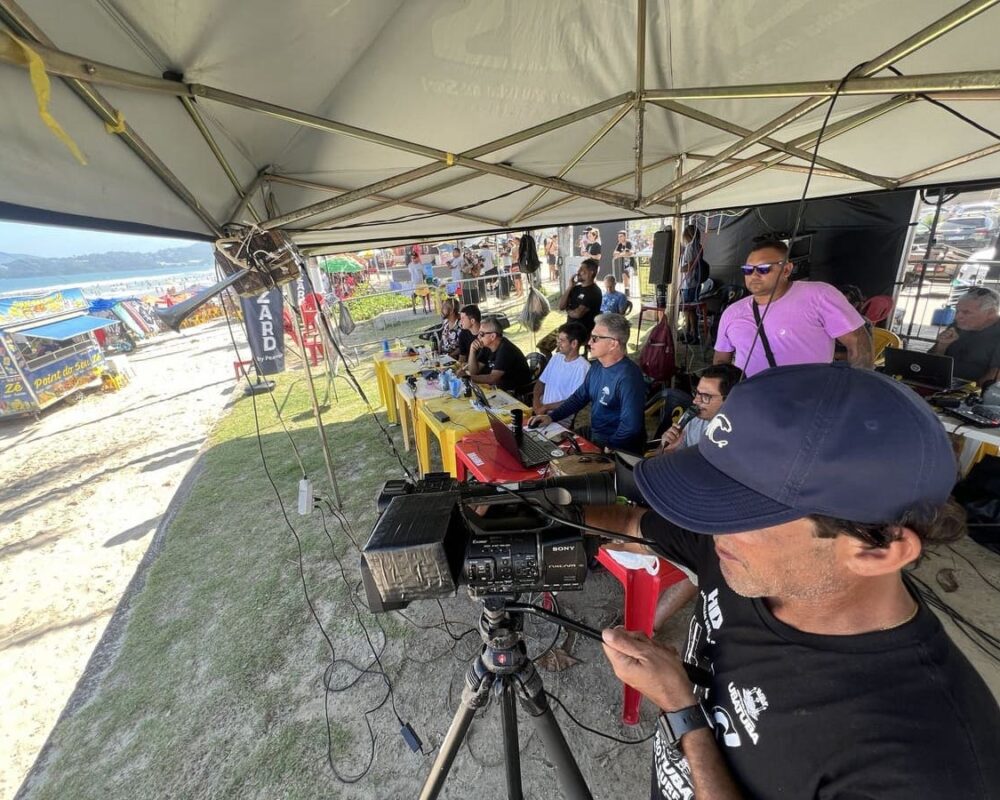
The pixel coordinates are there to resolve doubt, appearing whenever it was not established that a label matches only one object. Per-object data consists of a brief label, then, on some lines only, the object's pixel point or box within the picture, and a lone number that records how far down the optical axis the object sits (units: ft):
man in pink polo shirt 8.32
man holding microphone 7.49
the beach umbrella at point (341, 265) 46.89
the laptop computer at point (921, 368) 10.56
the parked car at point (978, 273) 22.06
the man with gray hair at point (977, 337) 11.55
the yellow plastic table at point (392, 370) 16.83
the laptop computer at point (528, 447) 8.23
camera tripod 3.65
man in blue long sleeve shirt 9.73
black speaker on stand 17.56
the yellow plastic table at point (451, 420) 10.57
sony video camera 2.82
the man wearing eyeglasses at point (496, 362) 15.03
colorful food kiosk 24.61
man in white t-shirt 12.51
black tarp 20.03
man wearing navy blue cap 2.12
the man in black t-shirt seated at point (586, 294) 20.39
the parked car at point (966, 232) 28.81
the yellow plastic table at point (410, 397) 13.64
